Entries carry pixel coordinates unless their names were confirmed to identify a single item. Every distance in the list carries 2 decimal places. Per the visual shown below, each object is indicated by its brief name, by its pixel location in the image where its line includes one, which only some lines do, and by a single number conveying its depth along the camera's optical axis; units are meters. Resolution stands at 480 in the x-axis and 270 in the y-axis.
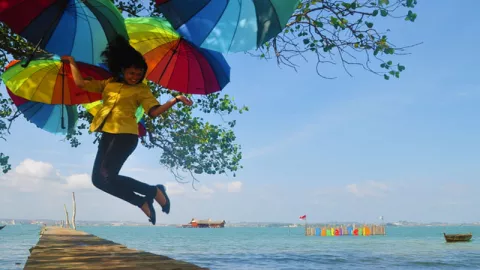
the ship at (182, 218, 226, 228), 132.95
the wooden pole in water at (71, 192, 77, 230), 41.91
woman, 4.34
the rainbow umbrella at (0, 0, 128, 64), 4.43
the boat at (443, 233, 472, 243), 56.72
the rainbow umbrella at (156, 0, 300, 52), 4.37
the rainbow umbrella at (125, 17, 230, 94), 5.34
